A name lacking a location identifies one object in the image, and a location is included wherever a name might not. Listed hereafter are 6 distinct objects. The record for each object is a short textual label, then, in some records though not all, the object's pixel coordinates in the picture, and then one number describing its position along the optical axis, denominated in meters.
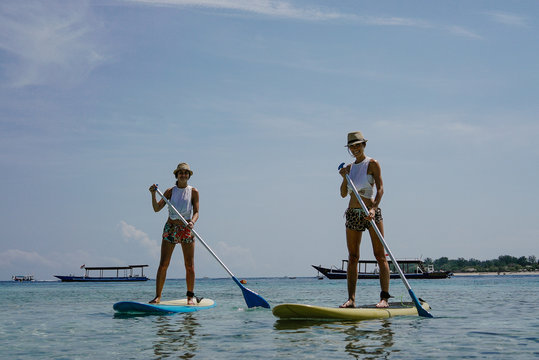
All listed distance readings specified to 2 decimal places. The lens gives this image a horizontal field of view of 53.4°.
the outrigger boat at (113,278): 86.81
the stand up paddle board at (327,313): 8.13
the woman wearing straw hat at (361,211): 8.58
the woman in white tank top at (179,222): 10.30
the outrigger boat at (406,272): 70.44
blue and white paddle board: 10.04
